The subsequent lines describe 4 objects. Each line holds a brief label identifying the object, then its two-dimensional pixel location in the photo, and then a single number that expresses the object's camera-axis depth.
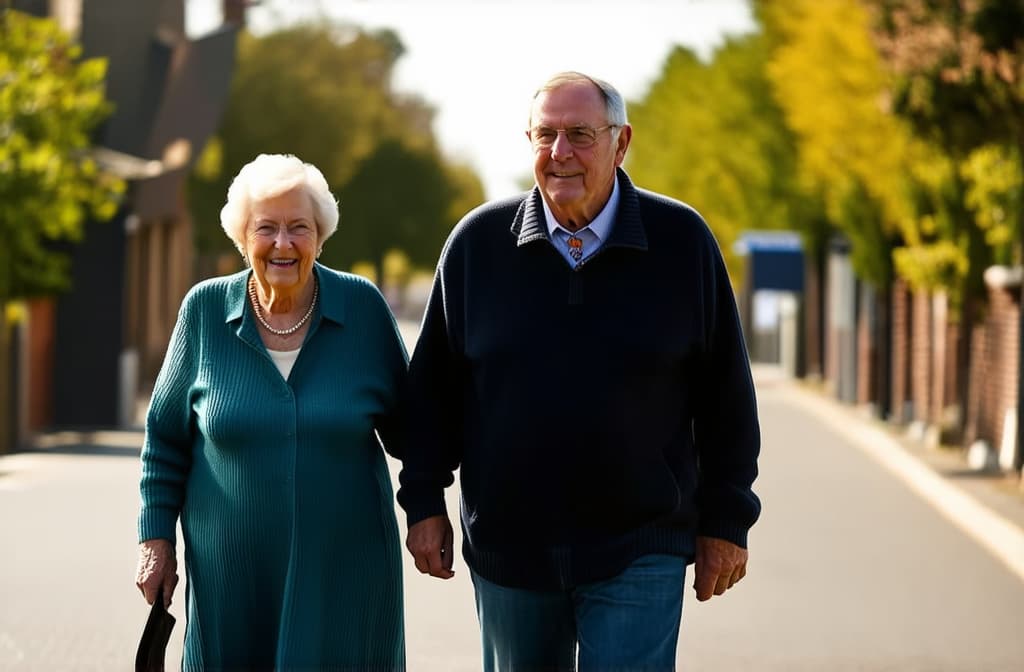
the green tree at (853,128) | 27.39
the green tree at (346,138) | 62.53
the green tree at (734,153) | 41.25
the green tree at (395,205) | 95.31
